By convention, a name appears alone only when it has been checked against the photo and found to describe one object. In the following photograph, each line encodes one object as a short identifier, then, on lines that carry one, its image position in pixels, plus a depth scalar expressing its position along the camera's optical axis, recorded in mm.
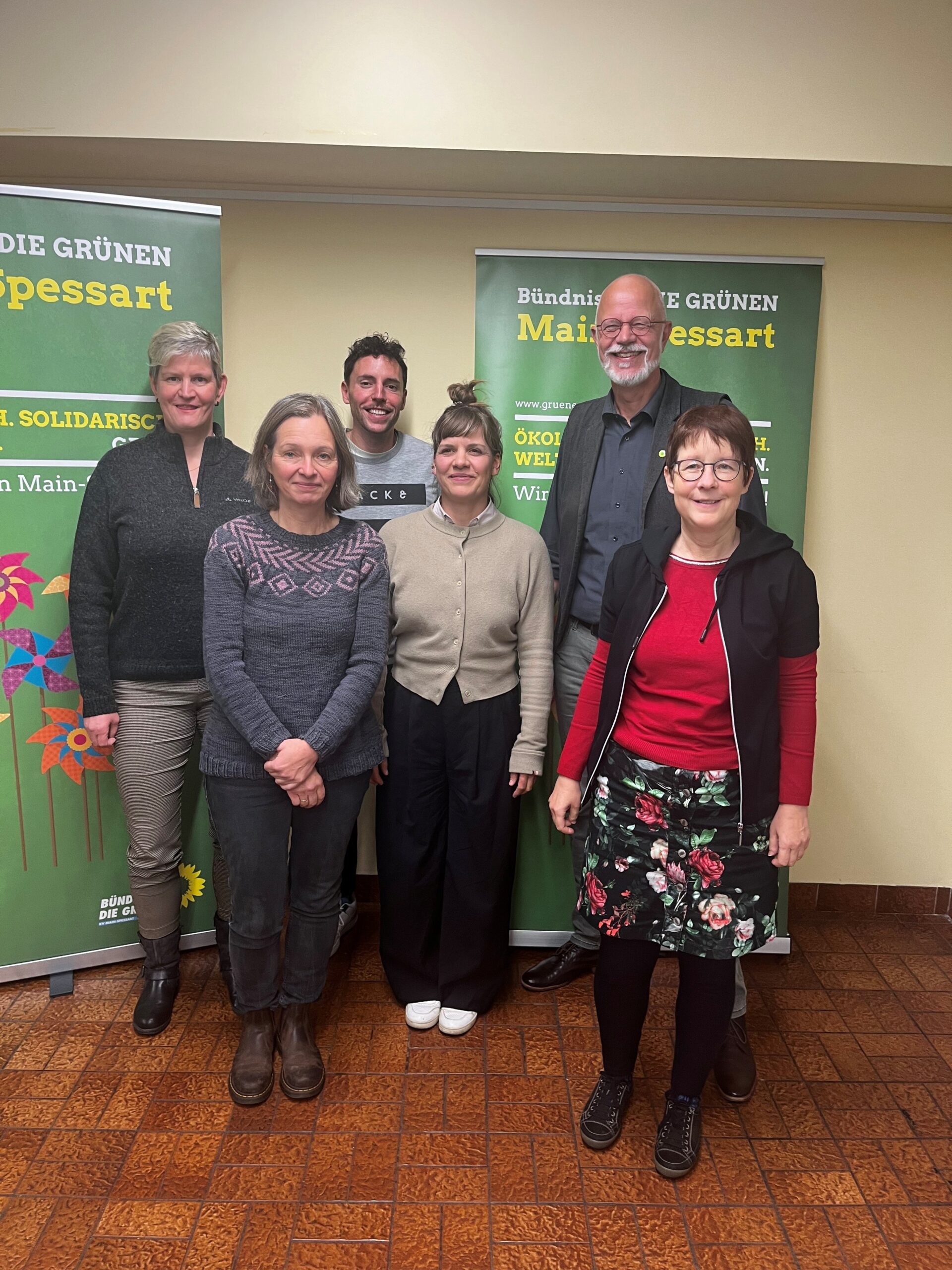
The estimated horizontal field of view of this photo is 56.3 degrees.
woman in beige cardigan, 2316
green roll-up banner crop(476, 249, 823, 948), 2822
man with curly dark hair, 2686
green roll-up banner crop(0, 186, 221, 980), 2424
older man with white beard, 2379
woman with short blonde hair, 2346
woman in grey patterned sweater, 2018
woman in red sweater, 1822
